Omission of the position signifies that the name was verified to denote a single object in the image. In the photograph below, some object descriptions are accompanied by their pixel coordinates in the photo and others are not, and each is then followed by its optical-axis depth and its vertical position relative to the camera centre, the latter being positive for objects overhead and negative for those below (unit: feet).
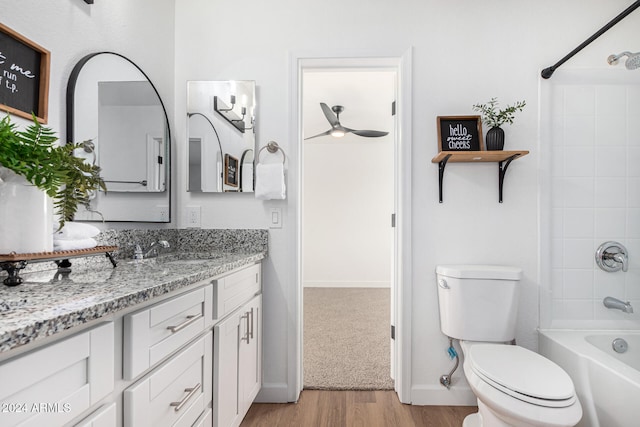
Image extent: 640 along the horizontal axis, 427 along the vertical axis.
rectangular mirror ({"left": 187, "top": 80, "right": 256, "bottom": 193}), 6.27 +1.54
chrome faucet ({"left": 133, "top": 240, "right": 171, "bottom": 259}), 4.72 -0.56
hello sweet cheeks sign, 5.94 +1.53
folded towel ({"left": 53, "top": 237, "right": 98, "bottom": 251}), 3.33 -0.34
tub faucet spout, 5.65 -1.59
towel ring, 6.21 +1.28
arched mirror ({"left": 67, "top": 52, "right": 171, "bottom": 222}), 4.19 +1.18
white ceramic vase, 2.66 -0.02
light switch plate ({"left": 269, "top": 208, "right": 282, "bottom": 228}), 6.28 -0.08
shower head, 4.58 +2.23
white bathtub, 4.16 -2.31
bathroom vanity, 1.63 -0.94
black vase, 5.73 +1.37
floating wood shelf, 5.55 +1.03
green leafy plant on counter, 2.55 +0.44
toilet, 3.72 -2.04
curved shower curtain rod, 4.29 +2.73
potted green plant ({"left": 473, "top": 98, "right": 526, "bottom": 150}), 5.74 +1.79
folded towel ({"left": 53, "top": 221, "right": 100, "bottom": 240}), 3.47 -0.21
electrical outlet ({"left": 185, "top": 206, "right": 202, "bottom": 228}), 6.33 -0.07
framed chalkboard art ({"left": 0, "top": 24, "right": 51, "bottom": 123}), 3.15 +1.43
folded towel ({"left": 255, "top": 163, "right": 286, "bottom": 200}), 6.01 +0.62
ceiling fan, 11.42 +3.34
